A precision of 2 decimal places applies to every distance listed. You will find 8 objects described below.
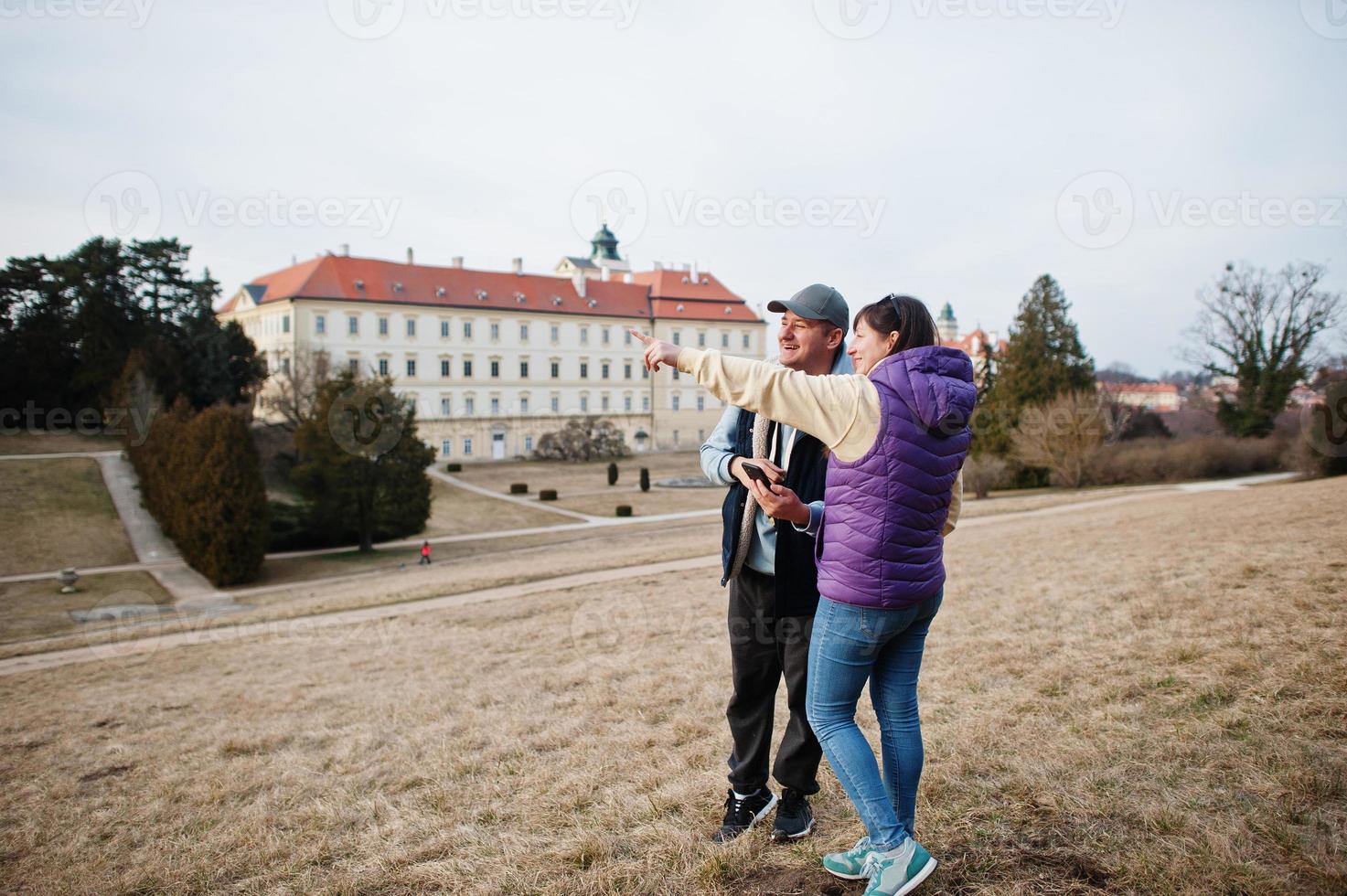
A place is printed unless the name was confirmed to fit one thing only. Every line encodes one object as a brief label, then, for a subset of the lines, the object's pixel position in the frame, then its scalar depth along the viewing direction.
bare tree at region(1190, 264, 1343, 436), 36.28
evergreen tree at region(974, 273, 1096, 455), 36.06
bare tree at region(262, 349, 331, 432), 38.85
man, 3.00
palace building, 53.94
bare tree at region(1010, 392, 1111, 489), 30.89
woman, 2.42
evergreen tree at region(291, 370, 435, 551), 27.73
